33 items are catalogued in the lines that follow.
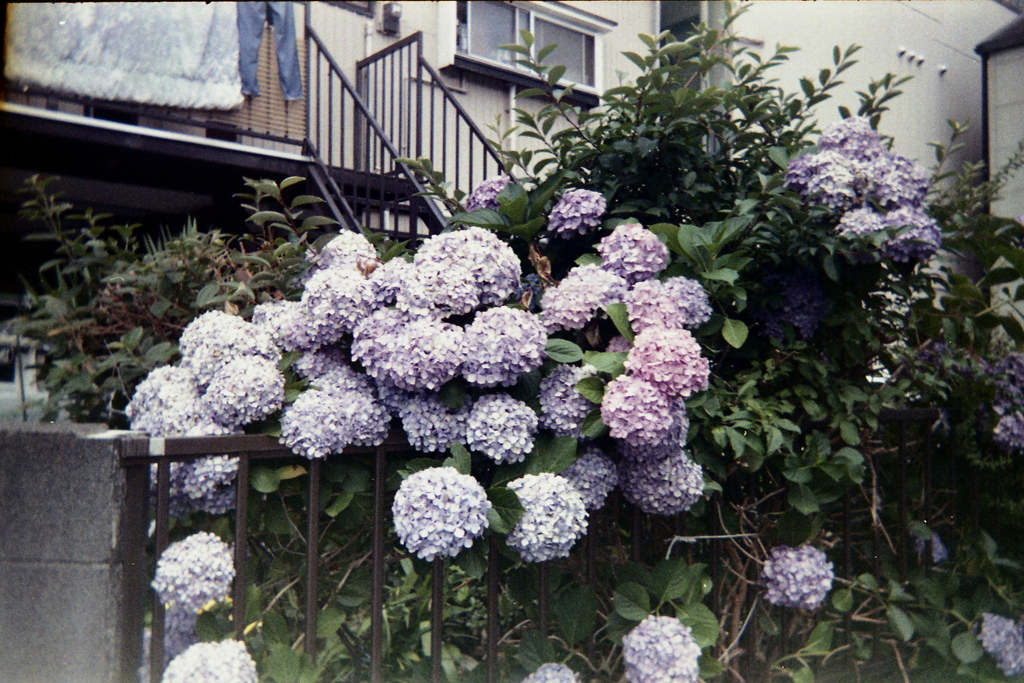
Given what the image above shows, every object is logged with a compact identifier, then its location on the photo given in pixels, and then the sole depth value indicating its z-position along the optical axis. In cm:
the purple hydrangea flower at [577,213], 170
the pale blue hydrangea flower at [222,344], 147
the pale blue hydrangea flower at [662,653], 142
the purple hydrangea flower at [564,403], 145
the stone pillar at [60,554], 120
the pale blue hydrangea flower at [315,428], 133
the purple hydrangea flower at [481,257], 144
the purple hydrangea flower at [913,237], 171
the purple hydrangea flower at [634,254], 157
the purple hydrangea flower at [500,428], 136
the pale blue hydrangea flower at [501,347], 134
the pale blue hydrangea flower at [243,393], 136
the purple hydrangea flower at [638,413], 134
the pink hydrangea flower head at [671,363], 137
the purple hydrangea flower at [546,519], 132
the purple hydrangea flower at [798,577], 175
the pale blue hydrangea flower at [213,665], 118
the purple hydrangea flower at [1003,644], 208
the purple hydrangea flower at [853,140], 186
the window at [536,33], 631
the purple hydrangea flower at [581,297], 152
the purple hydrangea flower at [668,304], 147
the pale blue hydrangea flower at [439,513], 124
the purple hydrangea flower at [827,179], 173
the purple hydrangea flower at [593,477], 147
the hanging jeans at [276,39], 524
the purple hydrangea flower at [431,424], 139
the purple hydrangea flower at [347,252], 160
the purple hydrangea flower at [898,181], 178
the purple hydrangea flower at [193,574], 122
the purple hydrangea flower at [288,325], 149
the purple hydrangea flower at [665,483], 149
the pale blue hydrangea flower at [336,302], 143
